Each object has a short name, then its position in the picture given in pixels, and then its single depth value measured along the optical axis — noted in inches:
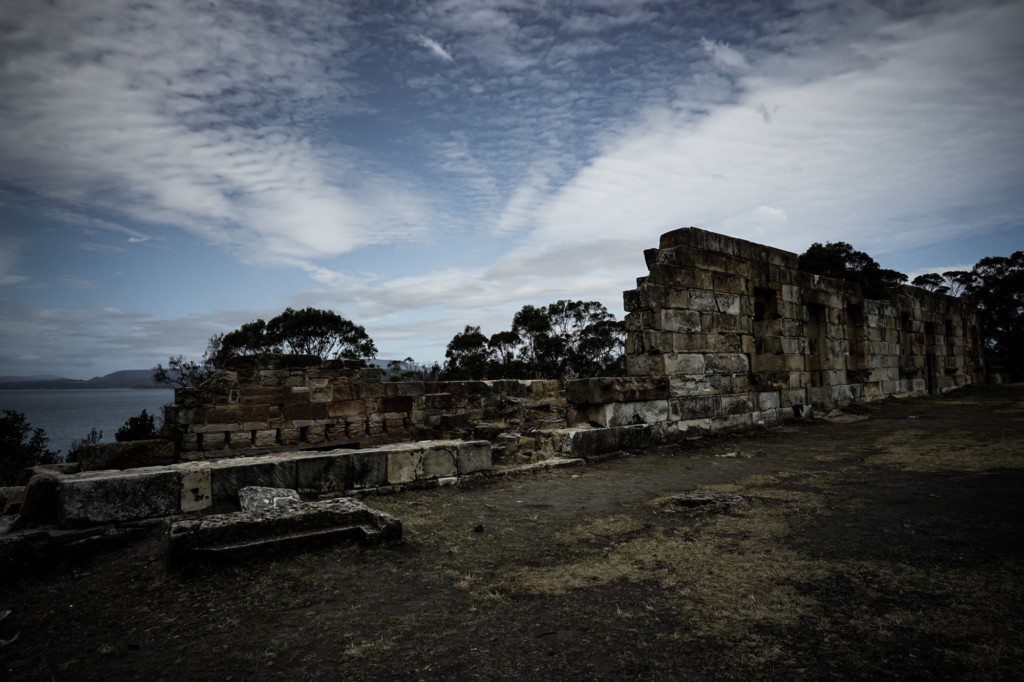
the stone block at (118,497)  158.4
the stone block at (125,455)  308.8
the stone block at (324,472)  206.2
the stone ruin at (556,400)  201.8
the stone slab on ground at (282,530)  133.3
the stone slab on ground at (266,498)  166.7
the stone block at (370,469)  215.2
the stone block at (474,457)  239.8
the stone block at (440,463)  230.5
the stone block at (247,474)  187.0
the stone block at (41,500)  162.6
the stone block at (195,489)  180.5
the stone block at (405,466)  221.9
